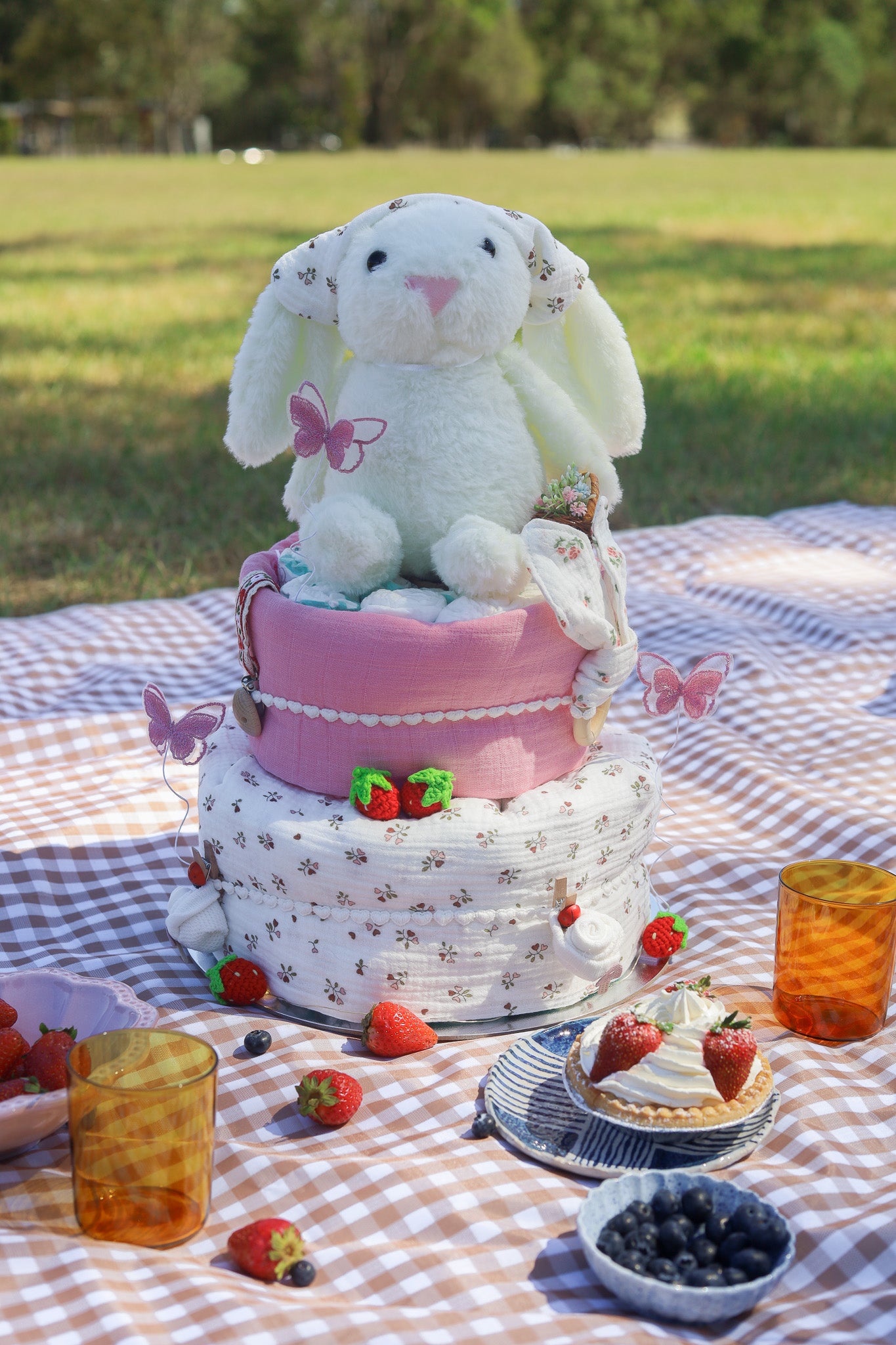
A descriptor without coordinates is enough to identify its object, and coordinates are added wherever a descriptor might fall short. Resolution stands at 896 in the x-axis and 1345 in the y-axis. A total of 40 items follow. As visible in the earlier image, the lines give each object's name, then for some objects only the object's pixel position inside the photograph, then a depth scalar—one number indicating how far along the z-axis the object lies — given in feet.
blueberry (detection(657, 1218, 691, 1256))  4.14
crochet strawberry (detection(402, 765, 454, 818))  5.53
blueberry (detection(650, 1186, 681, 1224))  4.26
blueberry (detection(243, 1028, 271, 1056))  5.54
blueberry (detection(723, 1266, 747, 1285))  4.08
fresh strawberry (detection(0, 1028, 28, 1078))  4.93
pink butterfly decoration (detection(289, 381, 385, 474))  5.82
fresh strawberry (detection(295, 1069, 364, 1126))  5.11
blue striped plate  4.88
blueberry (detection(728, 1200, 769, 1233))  4.18
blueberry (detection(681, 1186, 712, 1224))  4.21
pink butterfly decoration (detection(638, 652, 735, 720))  6.34
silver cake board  5.80
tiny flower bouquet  5.76
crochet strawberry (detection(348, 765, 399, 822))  5.51
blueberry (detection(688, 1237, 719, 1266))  4.13
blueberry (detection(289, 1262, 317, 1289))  4.32
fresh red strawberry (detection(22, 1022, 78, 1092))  4.89
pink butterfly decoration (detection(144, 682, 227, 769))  6.33
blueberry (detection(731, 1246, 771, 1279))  4.08
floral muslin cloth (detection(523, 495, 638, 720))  5.51
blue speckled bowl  4.02
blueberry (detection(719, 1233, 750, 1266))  4.15
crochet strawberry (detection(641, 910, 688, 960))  6.40
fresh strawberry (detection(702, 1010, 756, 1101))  4.72
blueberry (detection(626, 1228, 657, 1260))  4.17
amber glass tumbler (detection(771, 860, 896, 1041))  5.61
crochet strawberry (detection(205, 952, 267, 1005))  5.90
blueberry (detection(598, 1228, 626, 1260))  4.18
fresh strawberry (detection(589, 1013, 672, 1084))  4.76
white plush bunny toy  5.69
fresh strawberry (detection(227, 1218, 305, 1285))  4.34
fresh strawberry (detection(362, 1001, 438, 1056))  5.58
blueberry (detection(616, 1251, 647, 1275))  4.12
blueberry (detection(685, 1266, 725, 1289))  4.06
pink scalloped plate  5.13
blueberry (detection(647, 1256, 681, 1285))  4.09
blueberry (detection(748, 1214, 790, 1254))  4.15
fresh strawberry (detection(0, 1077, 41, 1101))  4.82
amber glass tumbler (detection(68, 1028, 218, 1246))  4.21
